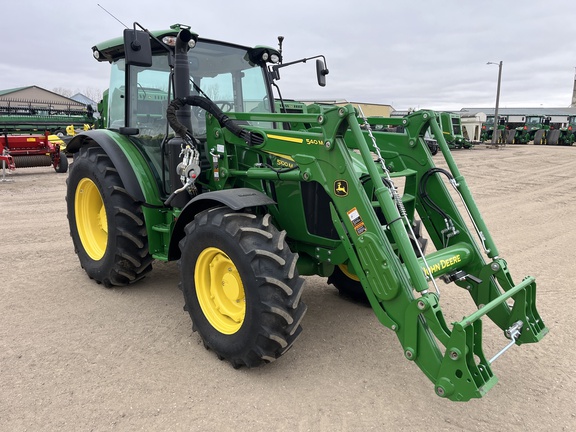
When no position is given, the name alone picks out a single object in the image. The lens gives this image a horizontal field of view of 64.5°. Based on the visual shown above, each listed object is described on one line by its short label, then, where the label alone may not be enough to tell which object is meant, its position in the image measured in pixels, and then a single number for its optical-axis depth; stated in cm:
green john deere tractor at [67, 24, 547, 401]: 283
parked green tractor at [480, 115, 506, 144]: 3528
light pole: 3013
